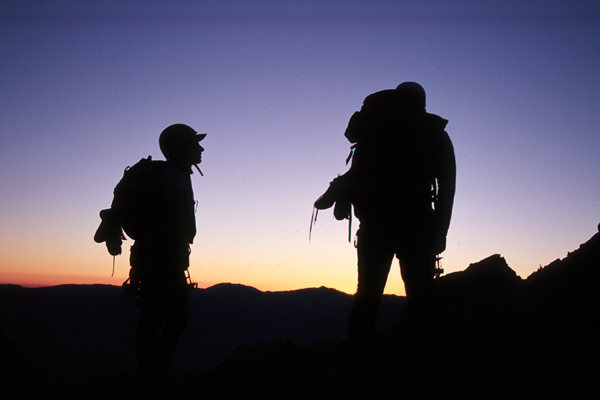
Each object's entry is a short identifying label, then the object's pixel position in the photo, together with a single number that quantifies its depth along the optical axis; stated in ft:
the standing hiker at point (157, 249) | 10.70
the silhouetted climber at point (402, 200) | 8.83
